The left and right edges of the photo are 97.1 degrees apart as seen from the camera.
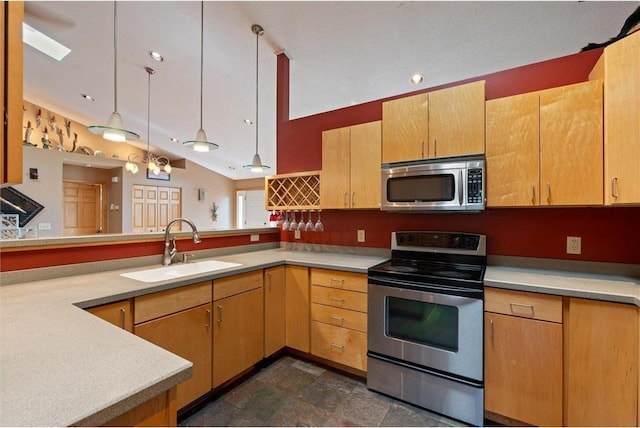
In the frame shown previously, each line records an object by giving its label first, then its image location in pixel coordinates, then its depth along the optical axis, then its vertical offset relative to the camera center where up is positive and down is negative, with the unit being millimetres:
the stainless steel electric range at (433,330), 1742 -783
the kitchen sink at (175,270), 2020 -446
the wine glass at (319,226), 2775 -129
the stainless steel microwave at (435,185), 1952 +216
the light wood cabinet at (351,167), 2438 +423
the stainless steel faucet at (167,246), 2213 -265
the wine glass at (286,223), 2966 -102
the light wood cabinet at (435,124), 1992 +677
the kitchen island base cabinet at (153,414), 703 -524
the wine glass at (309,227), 2834 -137
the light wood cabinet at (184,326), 1590 -678
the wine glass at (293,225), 2903 -121
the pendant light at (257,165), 3277 +562
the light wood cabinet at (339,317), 2156 -826
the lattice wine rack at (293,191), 2855 +237
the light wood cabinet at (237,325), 1956 -831
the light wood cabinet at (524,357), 1566 -823
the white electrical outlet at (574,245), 1950 -213
